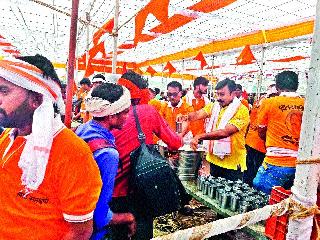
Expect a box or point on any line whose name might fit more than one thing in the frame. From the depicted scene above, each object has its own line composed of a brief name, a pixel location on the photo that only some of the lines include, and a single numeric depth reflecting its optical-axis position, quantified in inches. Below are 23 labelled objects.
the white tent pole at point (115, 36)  151.7
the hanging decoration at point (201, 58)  342.9
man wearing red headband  87.1
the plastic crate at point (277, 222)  60.6
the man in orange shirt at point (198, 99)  205.3
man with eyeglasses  193.6
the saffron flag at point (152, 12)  109.8
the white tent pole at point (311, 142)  50.2
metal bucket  147.3
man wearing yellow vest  139.9
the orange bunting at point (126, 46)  446.9
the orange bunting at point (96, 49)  259.0
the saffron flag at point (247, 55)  287.0
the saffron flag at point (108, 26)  191.1
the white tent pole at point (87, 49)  274.4
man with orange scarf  47.2
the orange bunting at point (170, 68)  488.7
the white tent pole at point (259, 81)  305.0
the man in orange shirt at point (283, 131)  120.7
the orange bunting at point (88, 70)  277.6
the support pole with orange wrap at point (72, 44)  57.4
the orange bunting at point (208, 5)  228.5
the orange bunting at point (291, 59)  507.2
